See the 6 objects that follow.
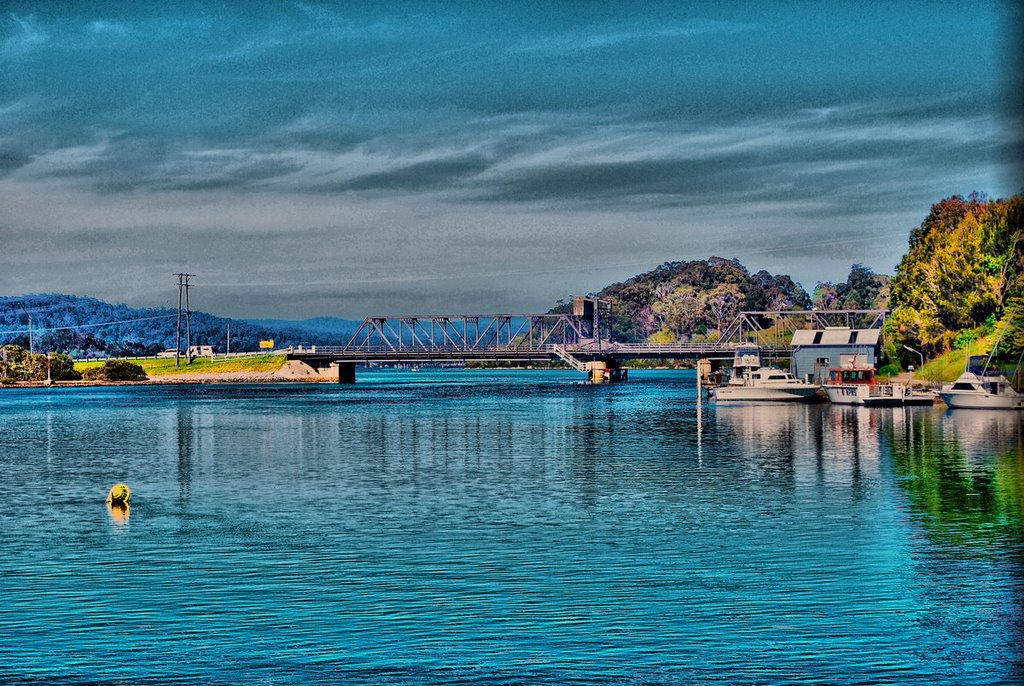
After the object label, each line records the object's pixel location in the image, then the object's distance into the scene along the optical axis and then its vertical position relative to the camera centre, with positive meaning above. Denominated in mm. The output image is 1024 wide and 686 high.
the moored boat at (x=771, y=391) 148750 -4336
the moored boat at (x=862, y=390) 133875 -4279
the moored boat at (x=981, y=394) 119875 -4358
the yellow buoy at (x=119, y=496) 51938 -5412
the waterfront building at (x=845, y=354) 193250 -15
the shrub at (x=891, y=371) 194375 -3007
